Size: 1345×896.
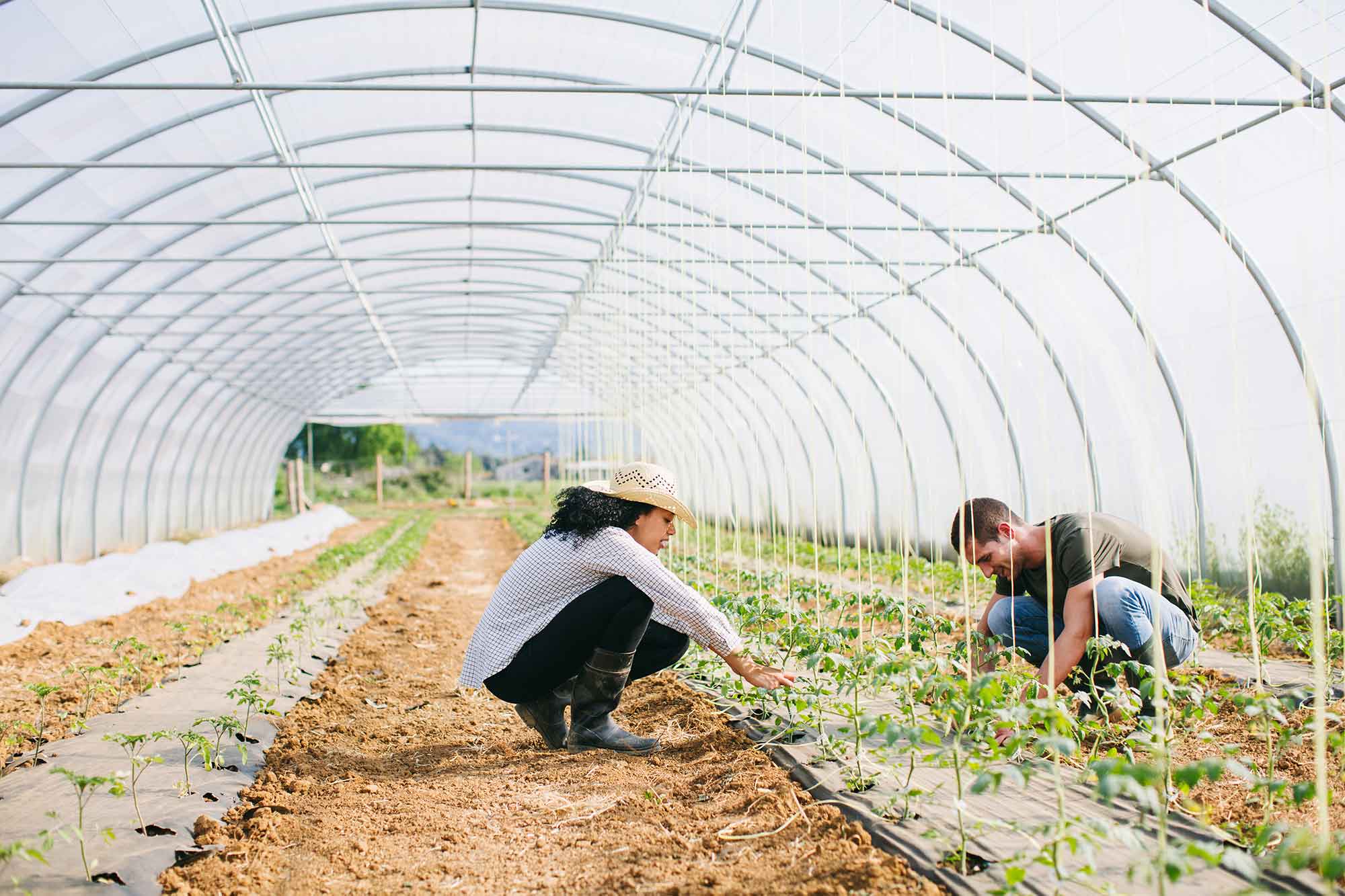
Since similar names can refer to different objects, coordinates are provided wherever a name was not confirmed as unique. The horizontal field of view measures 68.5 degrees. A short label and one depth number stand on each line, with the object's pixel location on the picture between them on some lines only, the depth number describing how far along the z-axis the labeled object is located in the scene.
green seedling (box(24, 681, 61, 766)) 4.14
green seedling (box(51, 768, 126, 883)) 2.64
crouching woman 3.78
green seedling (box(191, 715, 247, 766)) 3.90
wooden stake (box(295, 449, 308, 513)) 28.90
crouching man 3.65
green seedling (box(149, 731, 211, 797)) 3.59
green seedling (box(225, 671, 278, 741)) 4.21
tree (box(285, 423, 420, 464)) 42.50
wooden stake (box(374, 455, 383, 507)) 35.88
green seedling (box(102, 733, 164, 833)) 3.15
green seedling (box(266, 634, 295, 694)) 5.36
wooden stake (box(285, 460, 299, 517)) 29.83
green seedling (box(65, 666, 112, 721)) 4.84
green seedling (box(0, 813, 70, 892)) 2.28
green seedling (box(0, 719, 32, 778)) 4.03
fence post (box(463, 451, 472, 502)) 38.12
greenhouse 2.99
